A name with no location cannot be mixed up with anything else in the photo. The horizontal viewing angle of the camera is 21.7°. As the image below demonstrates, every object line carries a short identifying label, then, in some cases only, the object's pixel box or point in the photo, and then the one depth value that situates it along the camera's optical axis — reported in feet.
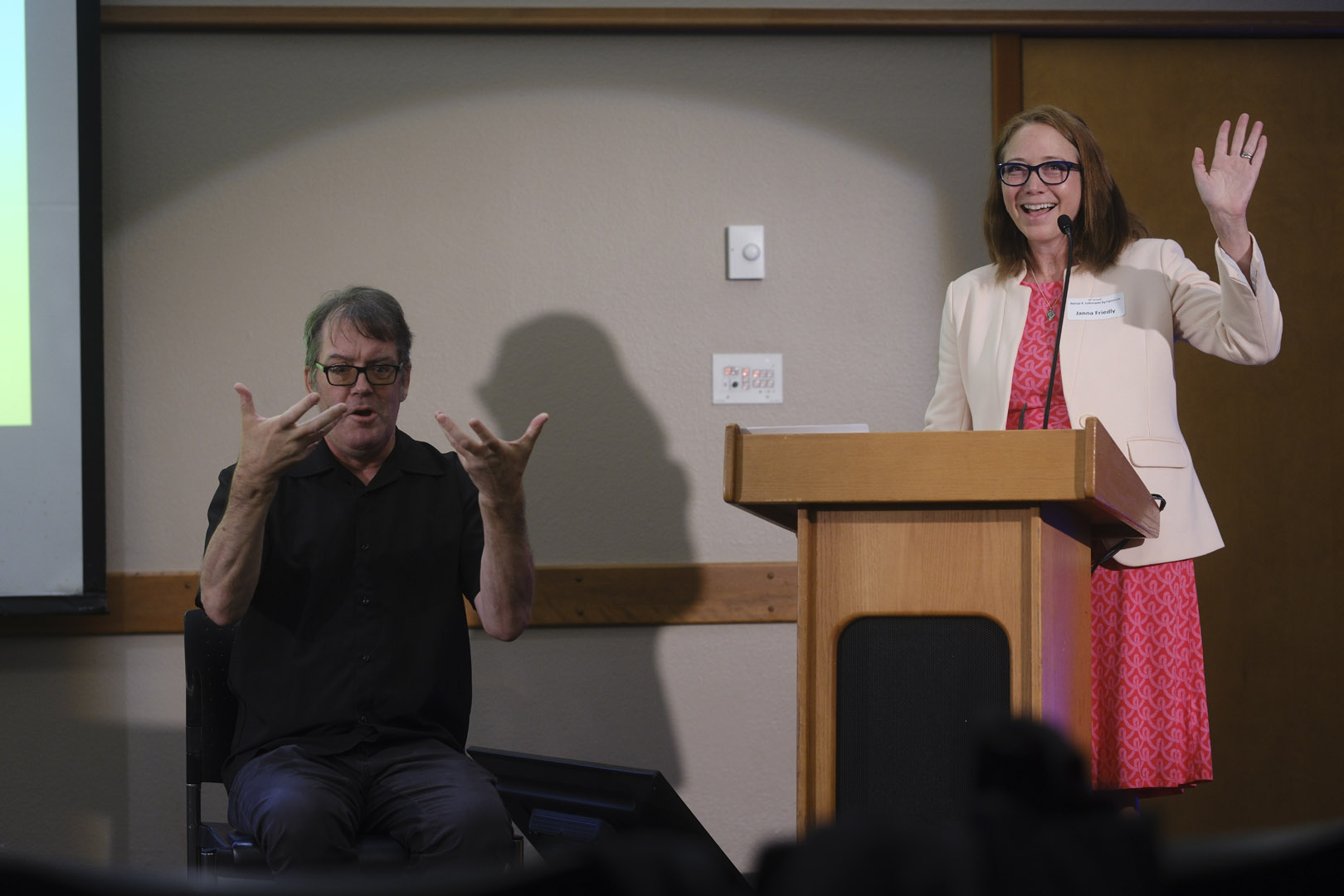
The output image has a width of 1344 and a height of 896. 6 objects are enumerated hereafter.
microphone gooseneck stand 21.73
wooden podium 18.25
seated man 22.14
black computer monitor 21.82
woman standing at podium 22.33
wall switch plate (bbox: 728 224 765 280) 25.41
